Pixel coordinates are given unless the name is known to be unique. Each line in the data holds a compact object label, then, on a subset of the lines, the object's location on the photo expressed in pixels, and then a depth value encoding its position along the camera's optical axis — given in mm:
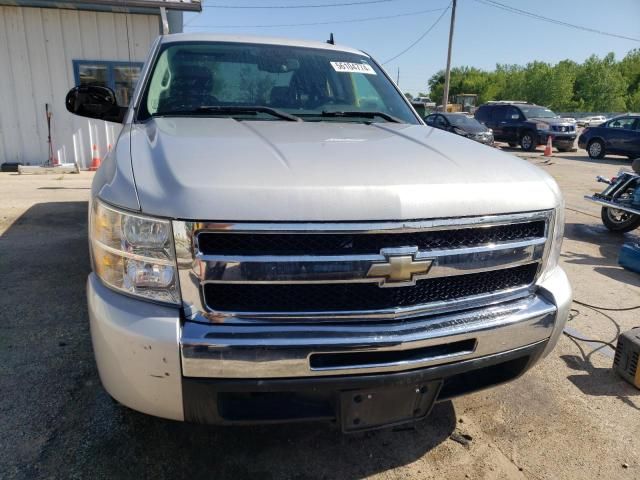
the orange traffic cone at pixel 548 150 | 17562
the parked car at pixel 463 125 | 15755
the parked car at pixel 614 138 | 15845
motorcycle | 6053
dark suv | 18844
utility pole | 28234
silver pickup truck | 1588
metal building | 9750
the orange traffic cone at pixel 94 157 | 10633
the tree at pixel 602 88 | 68500
